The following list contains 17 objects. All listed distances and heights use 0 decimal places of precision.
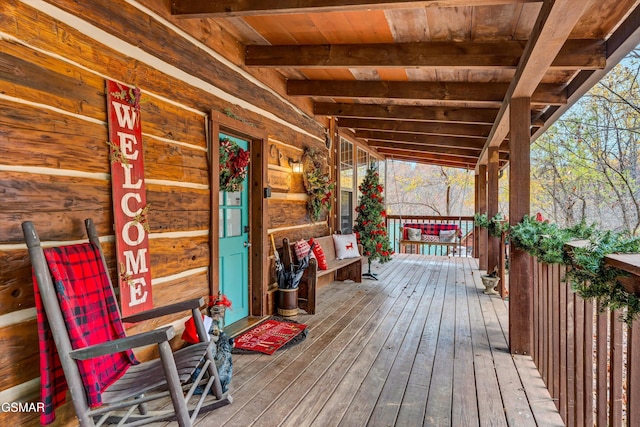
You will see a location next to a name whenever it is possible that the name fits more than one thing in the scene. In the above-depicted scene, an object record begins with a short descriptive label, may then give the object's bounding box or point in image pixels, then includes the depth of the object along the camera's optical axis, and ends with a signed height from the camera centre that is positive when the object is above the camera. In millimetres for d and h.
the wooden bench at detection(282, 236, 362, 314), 4148 -863
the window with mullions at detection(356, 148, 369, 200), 8062 +948
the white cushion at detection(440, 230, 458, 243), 9047 -772
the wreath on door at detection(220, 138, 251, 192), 3398 +411
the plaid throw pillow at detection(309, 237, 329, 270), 4980 -697
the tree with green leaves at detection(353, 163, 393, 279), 6547 -291
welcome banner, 2148 +65
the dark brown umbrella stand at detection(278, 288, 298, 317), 4055 -1077
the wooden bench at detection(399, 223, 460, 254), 8977 -686
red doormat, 3116 -1201
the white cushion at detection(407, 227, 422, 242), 9234 -727
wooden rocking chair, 1563 -629
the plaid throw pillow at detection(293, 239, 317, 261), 4529 -534
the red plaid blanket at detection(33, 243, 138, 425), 1630 -553
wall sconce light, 4736 +548
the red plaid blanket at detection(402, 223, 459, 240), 9211 -576
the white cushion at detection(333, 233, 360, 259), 5852 -650
